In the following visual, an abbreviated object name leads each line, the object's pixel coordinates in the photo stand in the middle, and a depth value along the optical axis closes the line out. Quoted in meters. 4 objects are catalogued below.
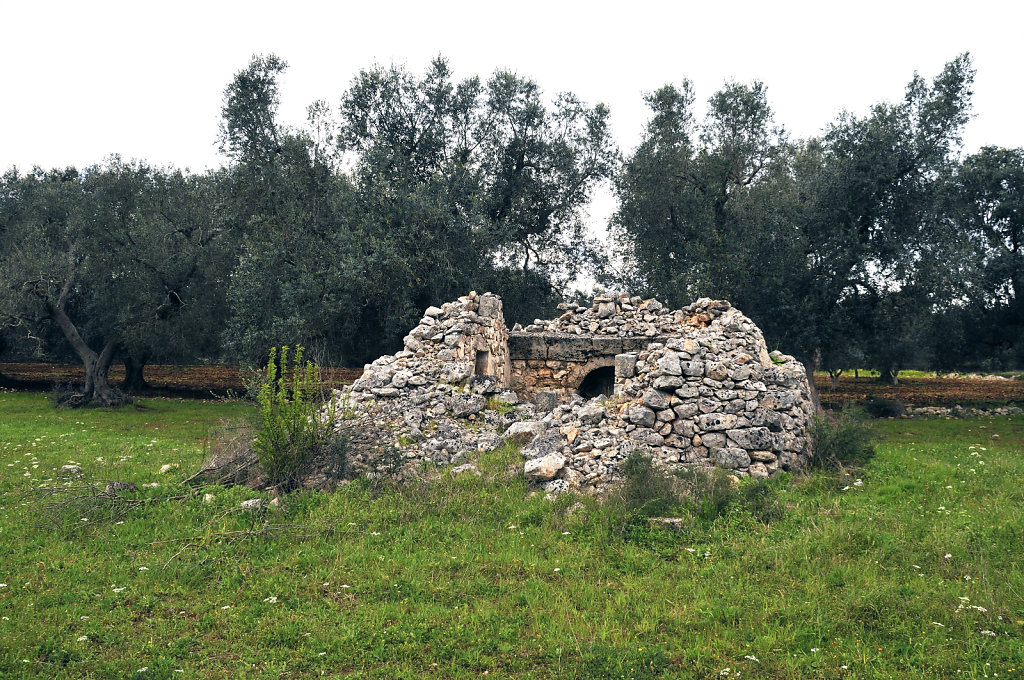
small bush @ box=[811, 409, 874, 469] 10.90
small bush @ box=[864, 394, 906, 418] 23.73
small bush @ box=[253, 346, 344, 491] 9.30
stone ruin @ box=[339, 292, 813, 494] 10.37
